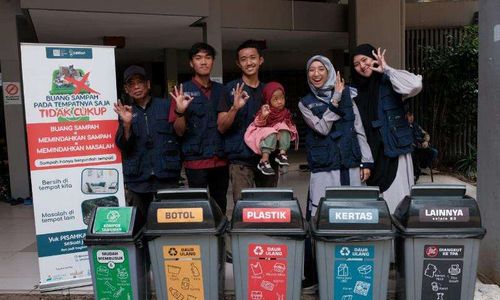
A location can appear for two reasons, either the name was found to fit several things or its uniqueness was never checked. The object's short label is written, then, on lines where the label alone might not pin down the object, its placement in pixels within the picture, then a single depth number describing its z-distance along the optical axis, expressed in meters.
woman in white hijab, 3.40
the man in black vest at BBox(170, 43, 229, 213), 3.65
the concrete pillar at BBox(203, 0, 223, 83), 7.79
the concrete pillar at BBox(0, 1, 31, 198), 7.80
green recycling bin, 2.88
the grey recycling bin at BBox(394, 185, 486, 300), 2.68
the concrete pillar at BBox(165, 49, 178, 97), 11.76
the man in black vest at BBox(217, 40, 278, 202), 3.62
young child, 3.51
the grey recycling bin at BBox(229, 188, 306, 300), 2.77
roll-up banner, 3.68
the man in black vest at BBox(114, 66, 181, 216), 3.71
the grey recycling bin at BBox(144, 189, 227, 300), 2.79
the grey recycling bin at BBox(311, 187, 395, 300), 2.71
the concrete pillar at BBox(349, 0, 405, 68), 9.20
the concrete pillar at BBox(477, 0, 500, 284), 3.65
